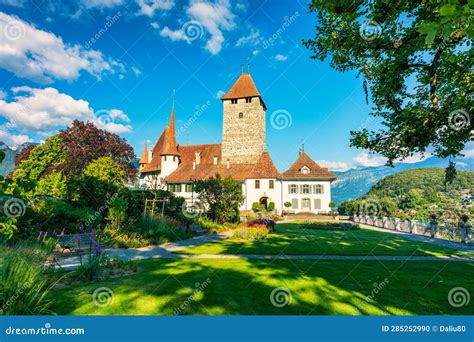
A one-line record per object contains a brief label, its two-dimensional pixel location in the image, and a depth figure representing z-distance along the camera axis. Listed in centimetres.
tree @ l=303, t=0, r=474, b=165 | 734
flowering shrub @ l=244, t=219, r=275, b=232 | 1839
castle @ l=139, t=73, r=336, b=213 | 3794
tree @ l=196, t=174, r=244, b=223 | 2047
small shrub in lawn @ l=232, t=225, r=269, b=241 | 1415
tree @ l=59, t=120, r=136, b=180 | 2838
